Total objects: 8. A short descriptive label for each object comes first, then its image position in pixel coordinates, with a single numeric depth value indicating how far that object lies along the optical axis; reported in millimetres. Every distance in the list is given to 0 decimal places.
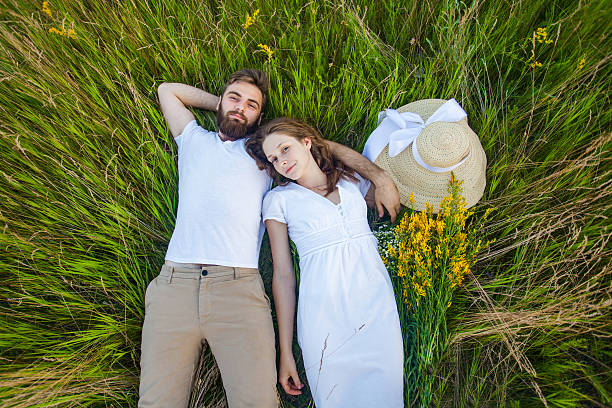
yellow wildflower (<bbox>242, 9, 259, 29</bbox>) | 2789
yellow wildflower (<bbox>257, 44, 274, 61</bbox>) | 2704
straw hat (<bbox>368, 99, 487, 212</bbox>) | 2281
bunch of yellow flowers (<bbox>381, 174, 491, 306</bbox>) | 2113
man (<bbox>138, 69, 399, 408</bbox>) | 2182
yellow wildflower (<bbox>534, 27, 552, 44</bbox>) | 2591
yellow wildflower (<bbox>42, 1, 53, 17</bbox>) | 2907
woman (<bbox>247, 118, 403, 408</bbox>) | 2162
